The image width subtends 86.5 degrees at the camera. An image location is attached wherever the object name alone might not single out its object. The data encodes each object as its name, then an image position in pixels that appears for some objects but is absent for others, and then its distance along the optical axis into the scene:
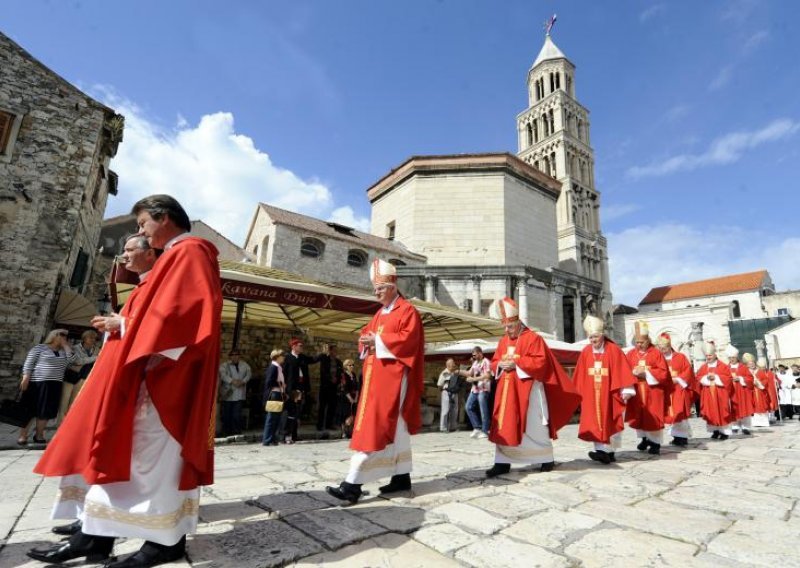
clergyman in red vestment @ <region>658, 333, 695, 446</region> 7.66
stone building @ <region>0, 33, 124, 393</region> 10.62
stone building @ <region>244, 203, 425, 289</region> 21.55
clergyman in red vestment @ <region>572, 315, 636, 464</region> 5.58
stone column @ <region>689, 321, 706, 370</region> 26.12
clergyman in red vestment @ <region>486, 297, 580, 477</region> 4.77
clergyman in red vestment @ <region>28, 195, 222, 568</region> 2.16
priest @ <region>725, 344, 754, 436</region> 10.90
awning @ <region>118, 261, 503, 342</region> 7.25
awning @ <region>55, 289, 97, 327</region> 11.48
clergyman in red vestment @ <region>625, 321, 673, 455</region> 6.54
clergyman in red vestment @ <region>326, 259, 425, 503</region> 3.56
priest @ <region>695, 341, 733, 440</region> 9.35
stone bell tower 55.44
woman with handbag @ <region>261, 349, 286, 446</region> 7.23
